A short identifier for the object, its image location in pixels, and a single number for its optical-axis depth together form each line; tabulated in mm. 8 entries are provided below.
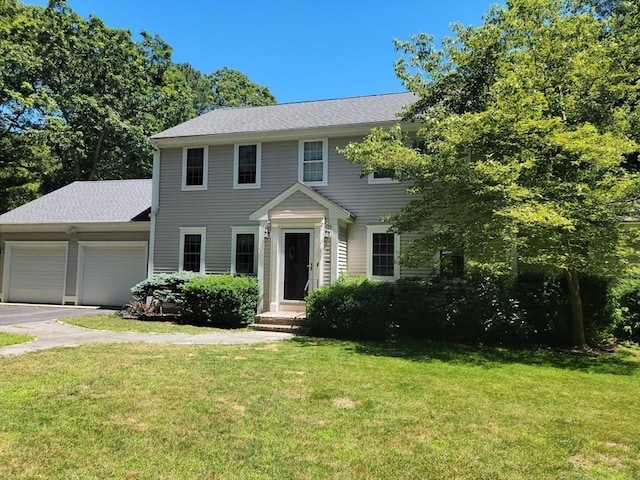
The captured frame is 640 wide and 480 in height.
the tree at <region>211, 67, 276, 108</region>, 42656
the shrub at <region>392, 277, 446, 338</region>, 10555
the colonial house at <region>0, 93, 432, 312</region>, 12352
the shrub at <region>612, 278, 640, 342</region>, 10430
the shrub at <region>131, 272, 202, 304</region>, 13031
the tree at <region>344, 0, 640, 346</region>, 7973
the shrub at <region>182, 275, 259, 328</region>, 11742
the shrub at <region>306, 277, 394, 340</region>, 10055
